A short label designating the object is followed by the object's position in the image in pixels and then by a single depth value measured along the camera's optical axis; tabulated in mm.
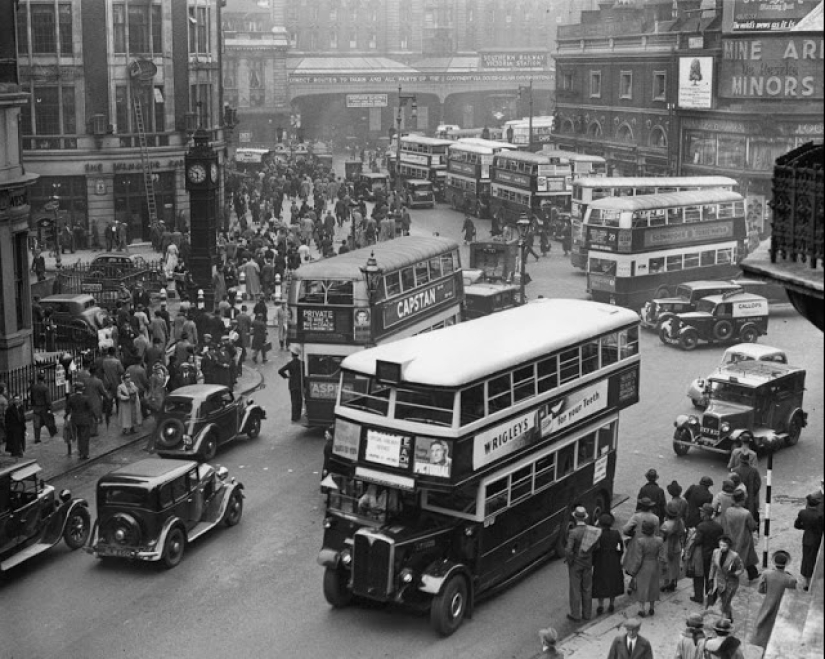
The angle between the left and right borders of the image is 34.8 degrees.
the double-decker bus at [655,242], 40531
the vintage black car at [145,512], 19109
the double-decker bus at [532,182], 55750
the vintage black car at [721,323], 35406
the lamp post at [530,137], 76188
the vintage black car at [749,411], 24781
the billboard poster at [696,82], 57719
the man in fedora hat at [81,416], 24656
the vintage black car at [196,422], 24516
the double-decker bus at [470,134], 85300
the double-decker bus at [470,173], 63062
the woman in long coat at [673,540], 18266
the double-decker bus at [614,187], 46062
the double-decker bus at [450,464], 17094
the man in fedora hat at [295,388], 27438
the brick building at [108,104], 51875
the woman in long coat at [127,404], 26719
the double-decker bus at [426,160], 70125
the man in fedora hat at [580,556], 17453
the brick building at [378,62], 106062
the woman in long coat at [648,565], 17531
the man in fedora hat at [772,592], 15750
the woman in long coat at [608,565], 17469
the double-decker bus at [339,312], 26031
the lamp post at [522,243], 37869
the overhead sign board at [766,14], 51688
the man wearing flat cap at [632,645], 14219
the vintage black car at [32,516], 19047
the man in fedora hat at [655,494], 19172
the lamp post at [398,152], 68588
